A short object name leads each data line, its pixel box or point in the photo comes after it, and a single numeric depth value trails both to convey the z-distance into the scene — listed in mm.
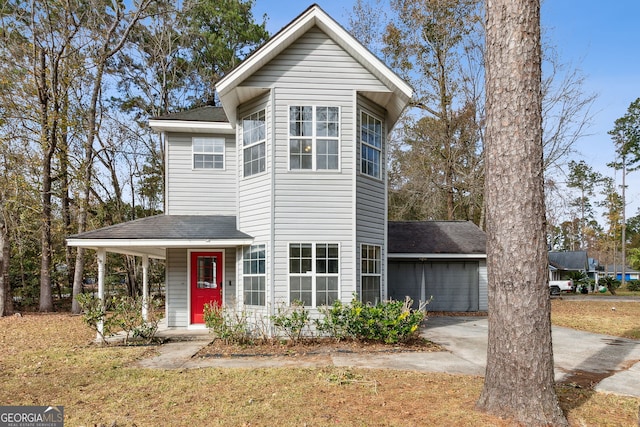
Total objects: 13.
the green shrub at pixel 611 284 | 28797
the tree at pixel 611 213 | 46594
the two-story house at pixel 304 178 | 9227
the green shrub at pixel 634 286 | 34094
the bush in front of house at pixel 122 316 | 8695
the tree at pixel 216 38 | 21531
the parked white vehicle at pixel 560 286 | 26906
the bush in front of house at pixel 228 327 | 8648
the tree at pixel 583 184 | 53094
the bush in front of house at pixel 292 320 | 8617
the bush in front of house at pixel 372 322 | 8570
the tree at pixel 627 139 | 41375
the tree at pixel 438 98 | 21969
